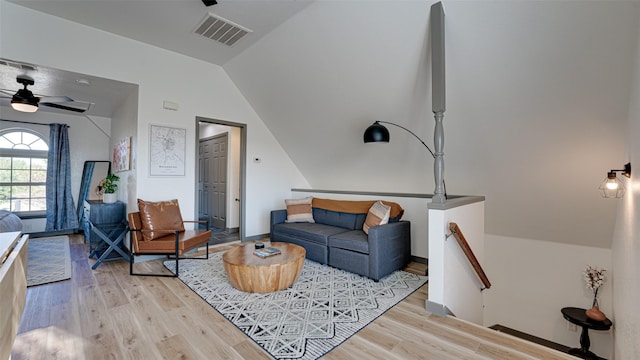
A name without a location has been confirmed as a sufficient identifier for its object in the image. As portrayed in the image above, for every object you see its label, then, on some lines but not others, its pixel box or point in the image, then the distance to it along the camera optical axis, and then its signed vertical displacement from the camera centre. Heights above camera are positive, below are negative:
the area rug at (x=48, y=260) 3.32 -1.17
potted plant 4.29 -0.17
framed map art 4.05 +0.44
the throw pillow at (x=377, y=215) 3.59 -0.45
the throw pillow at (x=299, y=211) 4.68 -0.51
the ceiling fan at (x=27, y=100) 3.43 +1.02
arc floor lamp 2.49 +0.89
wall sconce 2.29 -0.02
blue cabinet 4.05 -0.67
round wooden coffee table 2.85 -0.95
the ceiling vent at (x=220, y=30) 3.36 +1.94
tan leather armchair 3.41 -0.68
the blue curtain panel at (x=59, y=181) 5.59 -0.04
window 5.39 +0.16
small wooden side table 2.99 -1.55
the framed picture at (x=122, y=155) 4.32 +0.41
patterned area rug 2.12 -1.19
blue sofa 3.28 -0.80
